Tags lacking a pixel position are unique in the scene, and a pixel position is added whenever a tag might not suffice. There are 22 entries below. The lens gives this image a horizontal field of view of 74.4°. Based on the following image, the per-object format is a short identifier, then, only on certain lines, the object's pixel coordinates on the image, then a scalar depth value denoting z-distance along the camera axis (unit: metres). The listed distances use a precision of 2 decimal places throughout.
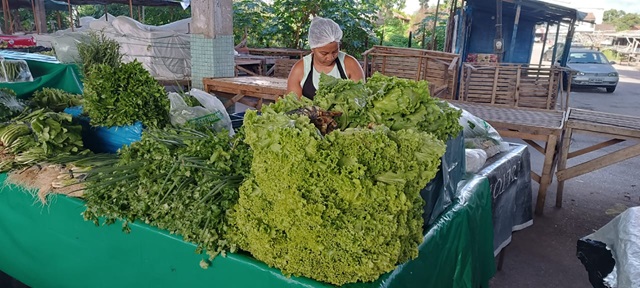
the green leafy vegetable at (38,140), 2.44
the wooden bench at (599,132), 3.93
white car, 15.03
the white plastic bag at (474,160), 2.80
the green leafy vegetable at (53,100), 3.25
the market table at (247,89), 5.76
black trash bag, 2.20
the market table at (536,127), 4.07
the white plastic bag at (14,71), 3.47
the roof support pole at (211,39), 6.04
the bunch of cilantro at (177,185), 1.72
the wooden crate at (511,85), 6.23
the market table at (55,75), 3.84
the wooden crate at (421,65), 7.26
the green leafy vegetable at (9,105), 2.85
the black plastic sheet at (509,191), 2.99
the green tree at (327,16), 12.02
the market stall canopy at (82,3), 13.46
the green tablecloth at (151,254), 1.70
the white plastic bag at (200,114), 2.74
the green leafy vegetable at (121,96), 2.59
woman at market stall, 3.09
